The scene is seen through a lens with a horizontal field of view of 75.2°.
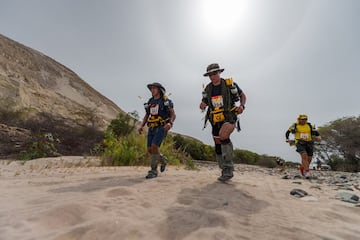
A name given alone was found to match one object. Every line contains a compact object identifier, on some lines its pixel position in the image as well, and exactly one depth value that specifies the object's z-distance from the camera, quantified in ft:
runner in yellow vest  19.19
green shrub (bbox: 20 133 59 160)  25.91
